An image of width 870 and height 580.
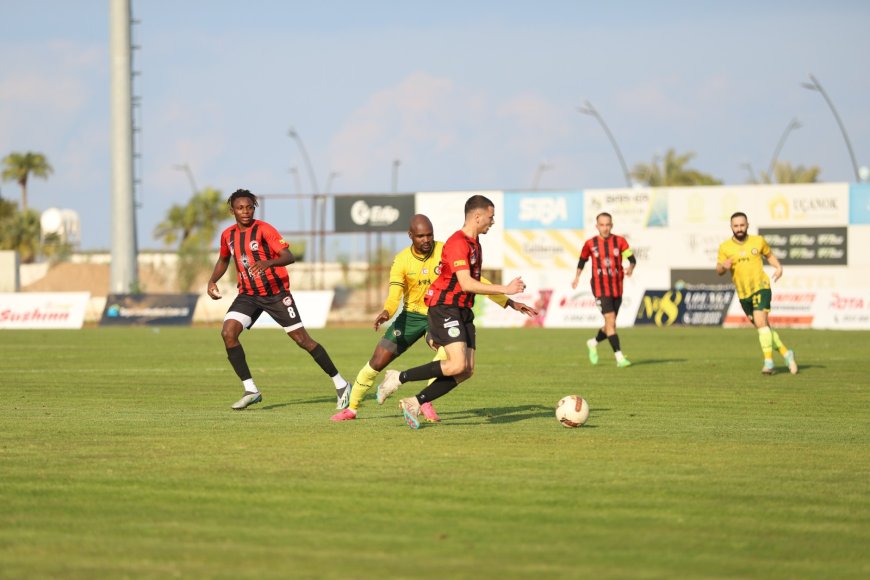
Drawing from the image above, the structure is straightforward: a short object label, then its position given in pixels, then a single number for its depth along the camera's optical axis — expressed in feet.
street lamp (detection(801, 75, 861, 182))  200.44
